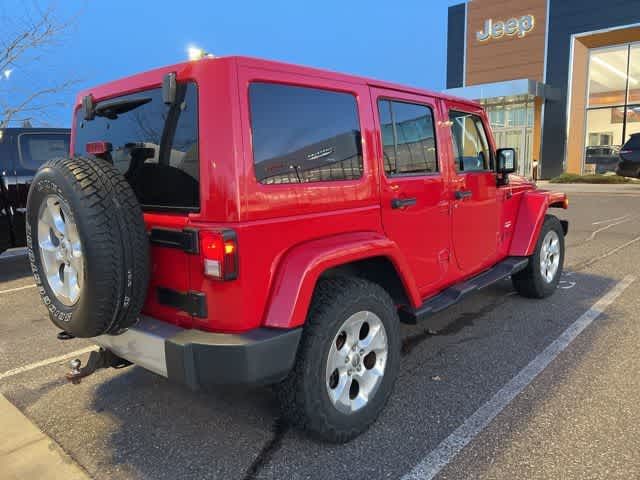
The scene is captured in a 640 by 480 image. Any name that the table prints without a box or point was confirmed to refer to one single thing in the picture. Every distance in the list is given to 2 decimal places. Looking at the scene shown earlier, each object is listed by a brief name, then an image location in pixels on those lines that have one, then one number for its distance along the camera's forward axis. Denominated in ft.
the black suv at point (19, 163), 21.01
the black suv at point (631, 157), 62.85
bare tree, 31.50
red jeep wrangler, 7.23
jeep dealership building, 85.10
